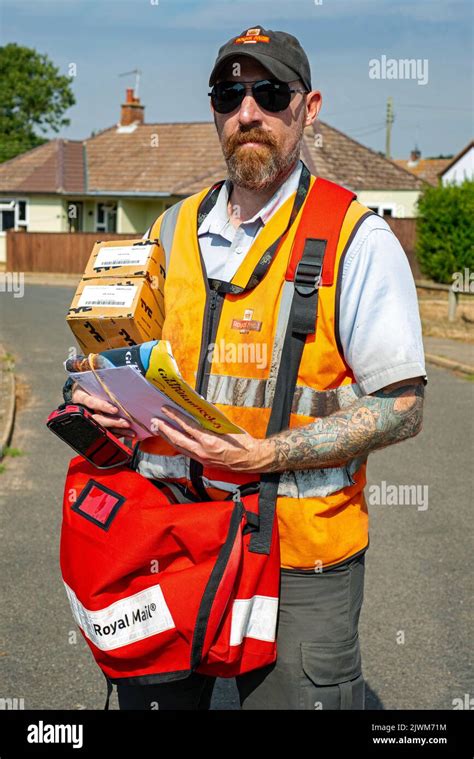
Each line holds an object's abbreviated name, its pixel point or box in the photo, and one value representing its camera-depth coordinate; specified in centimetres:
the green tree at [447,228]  2389
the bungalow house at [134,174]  3931
